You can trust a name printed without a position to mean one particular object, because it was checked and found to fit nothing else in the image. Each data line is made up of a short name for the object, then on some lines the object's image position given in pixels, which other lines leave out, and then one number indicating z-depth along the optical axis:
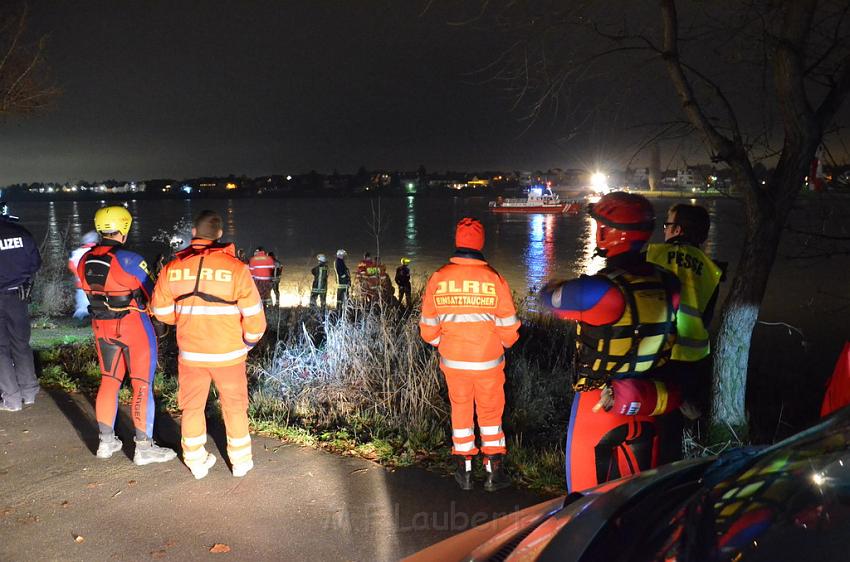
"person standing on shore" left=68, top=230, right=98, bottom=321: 6.27
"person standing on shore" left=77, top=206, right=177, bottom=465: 4.34
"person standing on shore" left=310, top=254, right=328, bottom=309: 14.25
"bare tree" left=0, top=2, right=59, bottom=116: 8.41
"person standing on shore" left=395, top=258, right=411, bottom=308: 14.55
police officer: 5.24
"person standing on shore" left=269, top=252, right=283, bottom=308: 14.87
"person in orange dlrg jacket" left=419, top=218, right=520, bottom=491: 3.98
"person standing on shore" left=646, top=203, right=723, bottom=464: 3.69
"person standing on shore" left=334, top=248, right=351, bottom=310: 14.20
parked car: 1.51
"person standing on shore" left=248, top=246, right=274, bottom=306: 13.78
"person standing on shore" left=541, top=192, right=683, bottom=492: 2.79
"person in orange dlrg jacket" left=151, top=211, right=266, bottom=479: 3.93
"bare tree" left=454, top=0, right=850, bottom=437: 4.77
